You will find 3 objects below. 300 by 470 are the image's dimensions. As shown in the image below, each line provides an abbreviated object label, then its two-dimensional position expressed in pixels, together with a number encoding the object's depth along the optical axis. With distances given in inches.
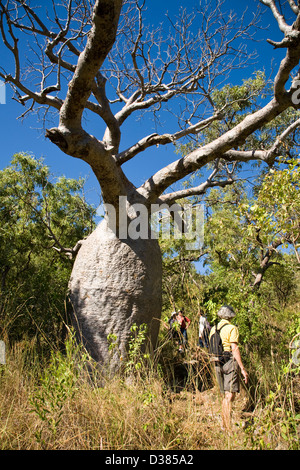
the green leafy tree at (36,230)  196.9
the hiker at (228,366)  115.3
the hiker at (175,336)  199.3
